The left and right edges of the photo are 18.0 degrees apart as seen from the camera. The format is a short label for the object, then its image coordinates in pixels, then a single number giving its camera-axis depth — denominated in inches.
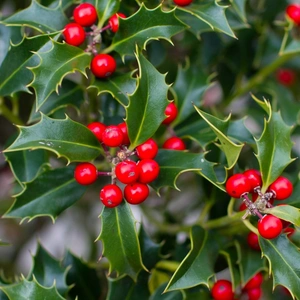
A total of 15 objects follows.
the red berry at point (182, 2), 15.6
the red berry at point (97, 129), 14.8
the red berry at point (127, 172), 14.1
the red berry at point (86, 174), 14.7
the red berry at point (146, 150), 14.6
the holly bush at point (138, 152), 14.4
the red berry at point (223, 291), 15.6
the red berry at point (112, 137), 14.3
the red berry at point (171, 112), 15.8
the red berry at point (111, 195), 14.4
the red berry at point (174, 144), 15.8
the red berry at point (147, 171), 14.4
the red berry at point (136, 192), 14.4
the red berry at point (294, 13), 17.7
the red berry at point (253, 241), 16.0
